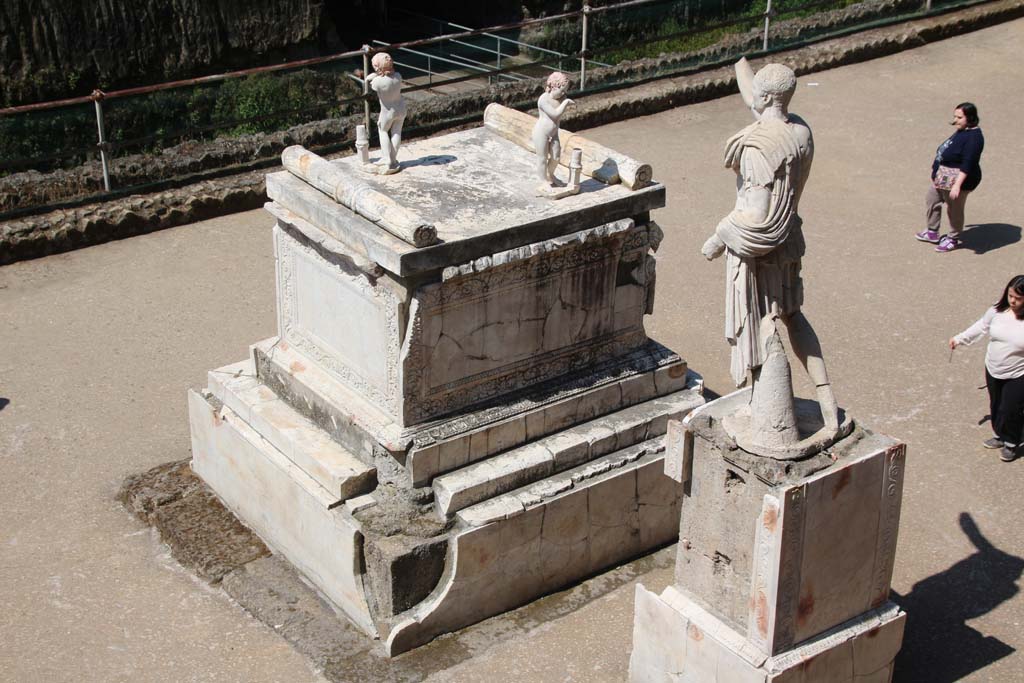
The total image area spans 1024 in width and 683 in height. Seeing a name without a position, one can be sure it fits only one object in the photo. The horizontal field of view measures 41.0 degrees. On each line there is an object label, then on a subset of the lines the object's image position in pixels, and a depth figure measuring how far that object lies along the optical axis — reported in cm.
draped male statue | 575
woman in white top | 828
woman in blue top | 1112
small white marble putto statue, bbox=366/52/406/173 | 773
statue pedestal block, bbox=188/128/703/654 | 712
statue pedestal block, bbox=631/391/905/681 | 609
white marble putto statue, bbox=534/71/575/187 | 752
